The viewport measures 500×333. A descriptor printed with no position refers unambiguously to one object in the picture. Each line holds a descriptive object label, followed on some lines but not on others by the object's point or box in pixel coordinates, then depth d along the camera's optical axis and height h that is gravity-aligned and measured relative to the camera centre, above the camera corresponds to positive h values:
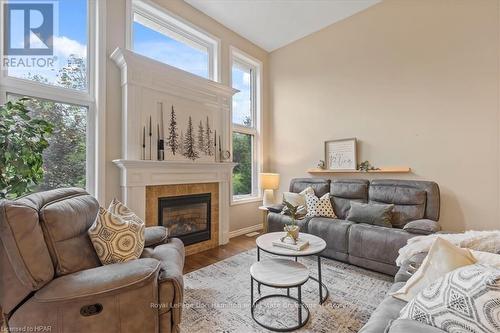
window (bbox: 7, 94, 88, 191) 2.34 +0.29
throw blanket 1.60 -0.54
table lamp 4.20 -0.27
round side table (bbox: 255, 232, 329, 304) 1.93 -0.68
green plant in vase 2.13 -0.55
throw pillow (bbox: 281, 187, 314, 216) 3.50 -0.42
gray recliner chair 1.19 -0.60
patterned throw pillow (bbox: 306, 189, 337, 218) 3.34 -0.54
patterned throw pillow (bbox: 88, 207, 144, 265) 1.58 -0.47
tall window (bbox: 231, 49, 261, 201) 4.37 +0.85
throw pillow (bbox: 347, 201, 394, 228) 2.79 -0.56
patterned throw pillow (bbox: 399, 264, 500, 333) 0.88 -0.55
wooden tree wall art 3.03 +0.48
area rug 1.77 -1.17
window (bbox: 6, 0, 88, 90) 2.19 +1.27
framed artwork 3.64 +0.23
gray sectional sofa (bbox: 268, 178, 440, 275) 2.47 -0.67
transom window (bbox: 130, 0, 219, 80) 3.08 +1.91
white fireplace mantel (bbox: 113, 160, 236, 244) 2.69 -0.09
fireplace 3.08 -0.64
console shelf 3.15 -0.03
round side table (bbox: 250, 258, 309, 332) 1.64 -0.79
